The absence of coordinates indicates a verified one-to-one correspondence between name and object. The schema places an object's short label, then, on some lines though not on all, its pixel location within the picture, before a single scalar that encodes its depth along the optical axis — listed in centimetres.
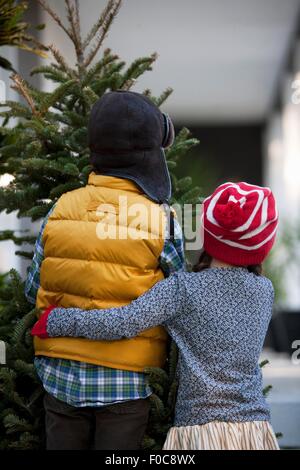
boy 429
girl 422
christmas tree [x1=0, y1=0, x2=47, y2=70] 660
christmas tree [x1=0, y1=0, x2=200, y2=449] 488
